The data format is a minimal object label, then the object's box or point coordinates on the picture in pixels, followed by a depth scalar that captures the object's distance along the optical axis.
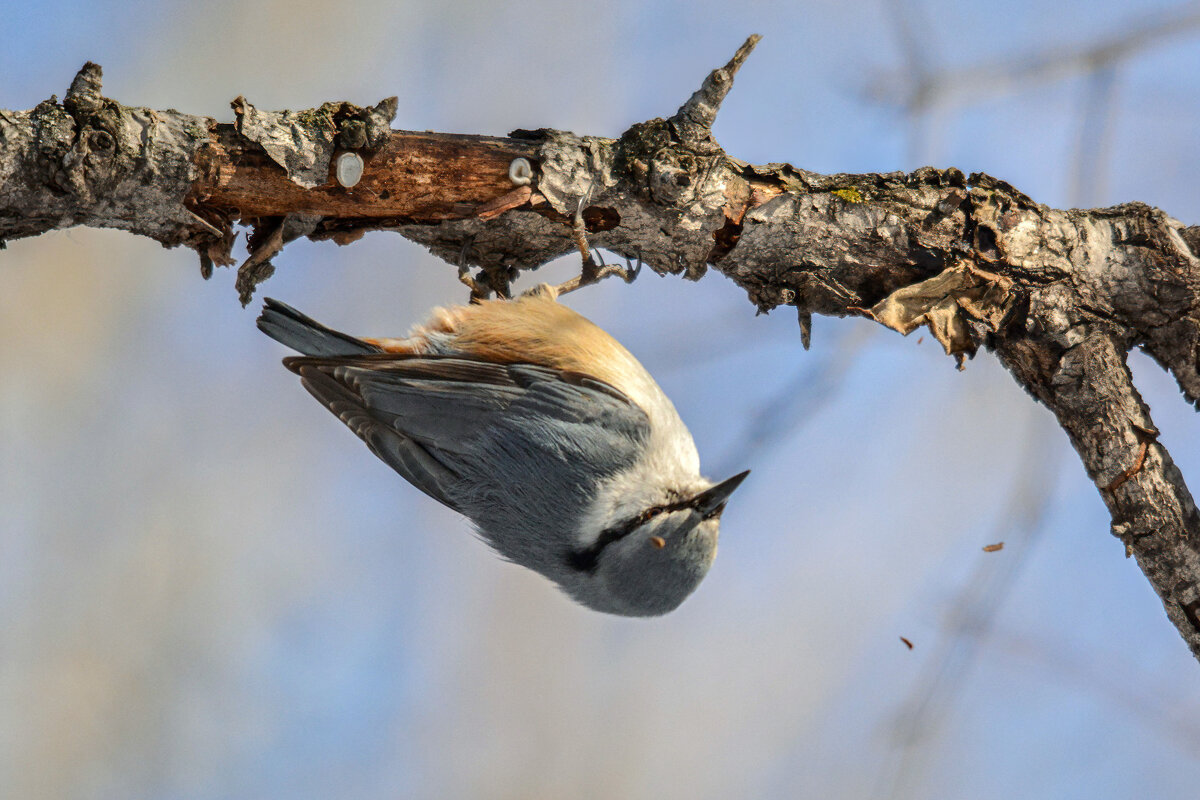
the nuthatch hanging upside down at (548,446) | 4.88
